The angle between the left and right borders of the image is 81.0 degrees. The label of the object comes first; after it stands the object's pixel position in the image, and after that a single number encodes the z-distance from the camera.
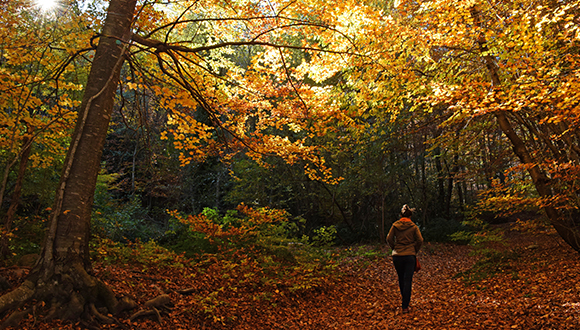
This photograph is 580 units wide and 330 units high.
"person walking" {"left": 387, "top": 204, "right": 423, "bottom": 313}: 5.21
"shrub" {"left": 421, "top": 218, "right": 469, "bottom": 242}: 13.10
